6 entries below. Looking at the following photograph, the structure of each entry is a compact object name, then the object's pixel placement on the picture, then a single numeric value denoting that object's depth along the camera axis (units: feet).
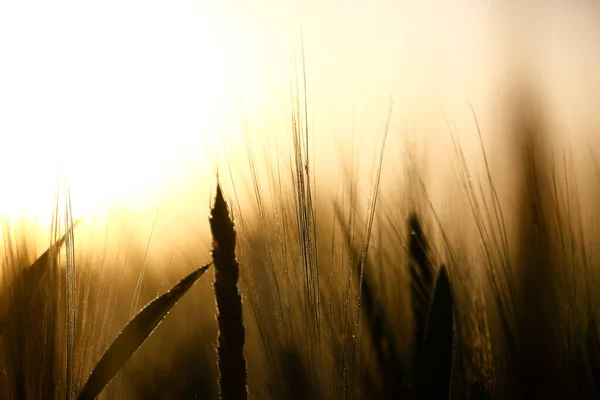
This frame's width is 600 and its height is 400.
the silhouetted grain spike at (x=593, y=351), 2.37
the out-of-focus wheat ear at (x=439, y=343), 2.11
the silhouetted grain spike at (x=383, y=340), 2.33
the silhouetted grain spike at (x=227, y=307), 2.01
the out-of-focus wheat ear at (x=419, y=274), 2.36
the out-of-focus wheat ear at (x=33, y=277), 2.25
